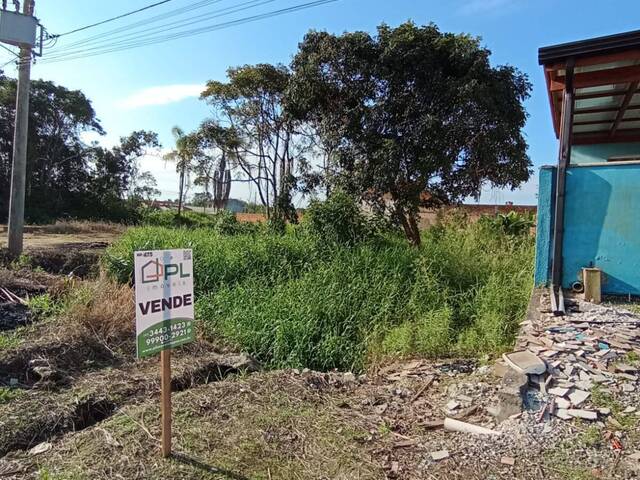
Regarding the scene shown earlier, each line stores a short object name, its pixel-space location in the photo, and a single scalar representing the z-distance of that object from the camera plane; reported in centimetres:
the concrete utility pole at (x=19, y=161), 1027
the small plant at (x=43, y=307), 577
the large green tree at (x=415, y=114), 811
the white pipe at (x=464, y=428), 272
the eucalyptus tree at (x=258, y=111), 1387
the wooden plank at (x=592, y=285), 467
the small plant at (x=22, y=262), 916
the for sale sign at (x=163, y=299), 245
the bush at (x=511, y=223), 1070
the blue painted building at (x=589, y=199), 475
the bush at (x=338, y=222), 847
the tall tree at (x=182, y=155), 1680
